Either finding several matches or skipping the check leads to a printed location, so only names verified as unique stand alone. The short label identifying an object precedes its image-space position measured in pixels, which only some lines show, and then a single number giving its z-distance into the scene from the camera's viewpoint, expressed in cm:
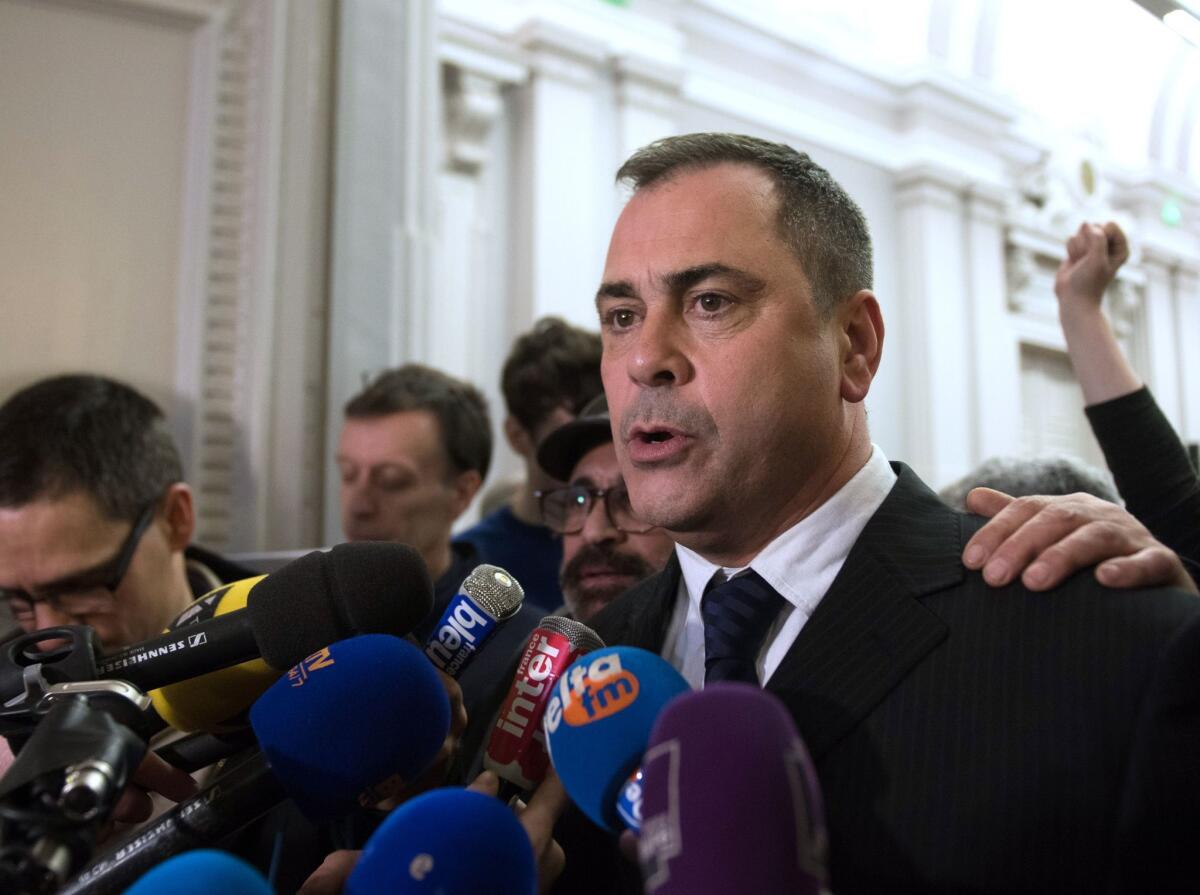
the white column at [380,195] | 286
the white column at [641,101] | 569
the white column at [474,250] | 477
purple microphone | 65
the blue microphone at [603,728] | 88
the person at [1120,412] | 163
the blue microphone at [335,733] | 92
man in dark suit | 90
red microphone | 101
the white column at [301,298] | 276
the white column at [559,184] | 519
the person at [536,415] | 253
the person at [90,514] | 175
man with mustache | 190
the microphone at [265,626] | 96
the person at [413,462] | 236
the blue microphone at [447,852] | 73
